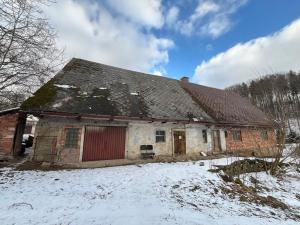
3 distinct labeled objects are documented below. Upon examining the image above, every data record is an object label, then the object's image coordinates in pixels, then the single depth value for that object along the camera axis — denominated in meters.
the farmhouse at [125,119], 9.90
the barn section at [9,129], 9.87
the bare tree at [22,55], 7.04
